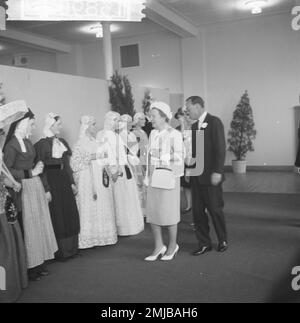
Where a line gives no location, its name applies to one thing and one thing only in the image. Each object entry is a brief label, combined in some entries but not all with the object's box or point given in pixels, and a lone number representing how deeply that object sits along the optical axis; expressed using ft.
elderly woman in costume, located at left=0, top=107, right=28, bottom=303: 9.25
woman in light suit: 11.44
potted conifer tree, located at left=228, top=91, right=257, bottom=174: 29.89
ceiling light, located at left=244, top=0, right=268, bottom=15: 24.95
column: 24.44
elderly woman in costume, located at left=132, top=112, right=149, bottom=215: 16.67
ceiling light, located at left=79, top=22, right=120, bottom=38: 29.99
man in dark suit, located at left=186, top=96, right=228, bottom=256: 11.75
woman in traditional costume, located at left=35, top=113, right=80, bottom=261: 11.86
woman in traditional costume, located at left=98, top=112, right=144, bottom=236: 13.97
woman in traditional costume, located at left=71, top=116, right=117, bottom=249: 13.04
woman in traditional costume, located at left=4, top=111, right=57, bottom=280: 10.55
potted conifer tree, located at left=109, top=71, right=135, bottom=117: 19.70
